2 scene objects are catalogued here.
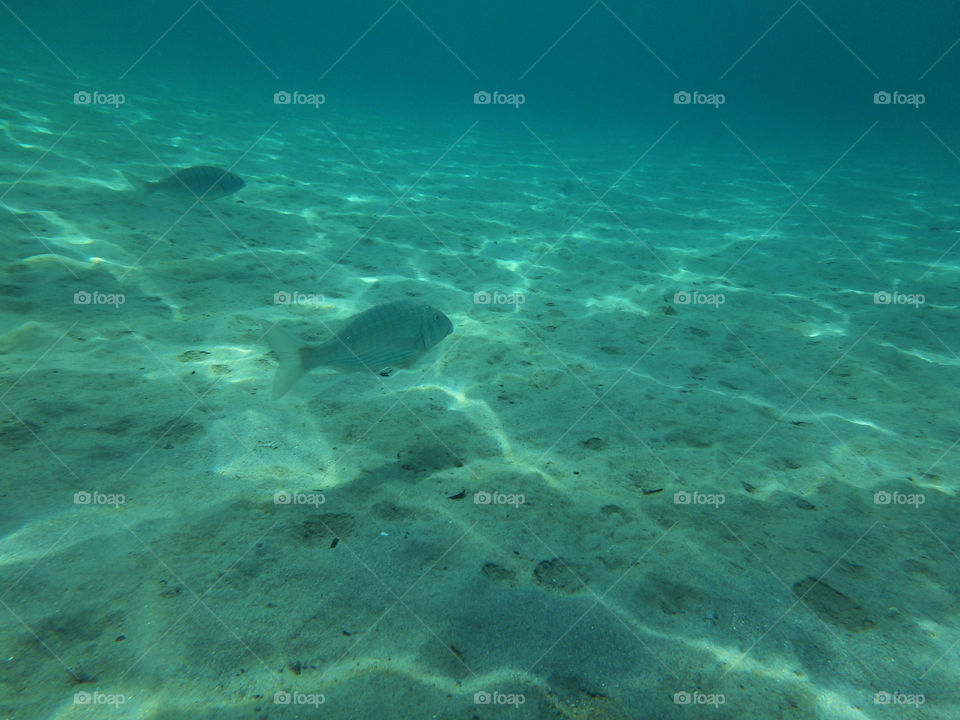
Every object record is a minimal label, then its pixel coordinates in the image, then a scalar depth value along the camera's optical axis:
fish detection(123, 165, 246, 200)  6.65
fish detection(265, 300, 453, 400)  3.20
